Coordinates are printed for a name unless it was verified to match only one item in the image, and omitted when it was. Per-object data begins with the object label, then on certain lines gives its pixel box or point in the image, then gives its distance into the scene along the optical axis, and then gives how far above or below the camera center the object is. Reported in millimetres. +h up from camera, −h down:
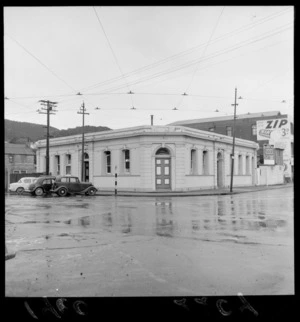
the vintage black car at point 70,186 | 27000 -1910
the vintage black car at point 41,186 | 27625 -1863
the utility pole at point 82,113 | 33312 +4858
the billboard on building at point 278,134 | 56062 +4616
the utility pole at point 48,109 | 34188 +5492
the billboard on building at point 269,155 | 49819 +1003
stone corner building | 30203 +406
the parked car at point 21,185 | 31884 -2097
